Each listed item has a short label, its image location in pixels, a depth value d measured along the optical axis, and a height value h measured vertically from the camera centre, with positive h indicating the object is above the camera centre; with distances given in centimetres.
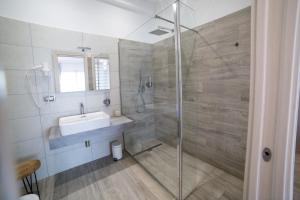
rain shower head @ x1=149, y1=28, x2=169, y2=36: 252 +104
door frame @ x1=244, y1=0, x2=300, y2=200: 56 -3
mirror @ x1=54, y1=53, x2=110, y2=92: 216 +27
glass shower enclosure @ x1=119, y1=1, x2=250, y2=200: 177 -18
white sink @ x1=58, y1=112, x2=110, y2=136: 180 -47
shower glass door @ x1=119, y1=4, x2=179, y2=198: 256 -7
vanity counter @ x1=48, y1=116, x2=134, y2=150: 176 -61
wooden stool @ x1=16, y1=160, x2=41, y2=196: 162 -94
